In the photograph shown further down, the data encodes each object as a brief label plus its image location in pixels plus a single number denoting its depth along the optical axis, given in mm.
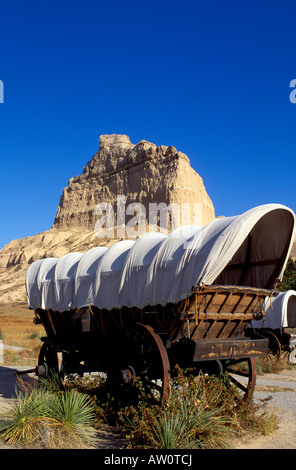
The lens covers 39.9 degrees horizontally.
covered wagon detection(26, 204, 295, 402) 6414
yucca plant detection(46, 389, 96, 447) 5930
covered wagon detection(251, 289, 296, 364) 15594
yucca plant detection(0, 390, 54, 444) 5969
